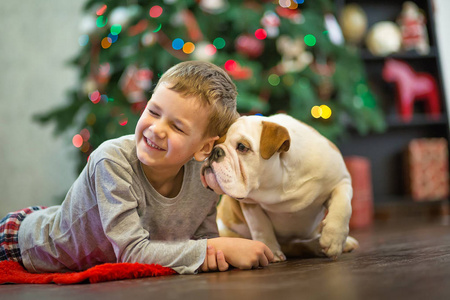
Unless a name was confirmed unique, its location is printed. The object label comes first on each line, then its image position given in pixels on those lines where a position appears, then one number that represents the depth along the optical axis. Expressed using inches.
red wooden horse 136.0
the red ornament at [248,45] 96.3
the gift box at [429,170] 131.7
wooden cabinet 143.1
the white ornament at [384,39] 134.6
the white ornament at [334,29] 118.6
